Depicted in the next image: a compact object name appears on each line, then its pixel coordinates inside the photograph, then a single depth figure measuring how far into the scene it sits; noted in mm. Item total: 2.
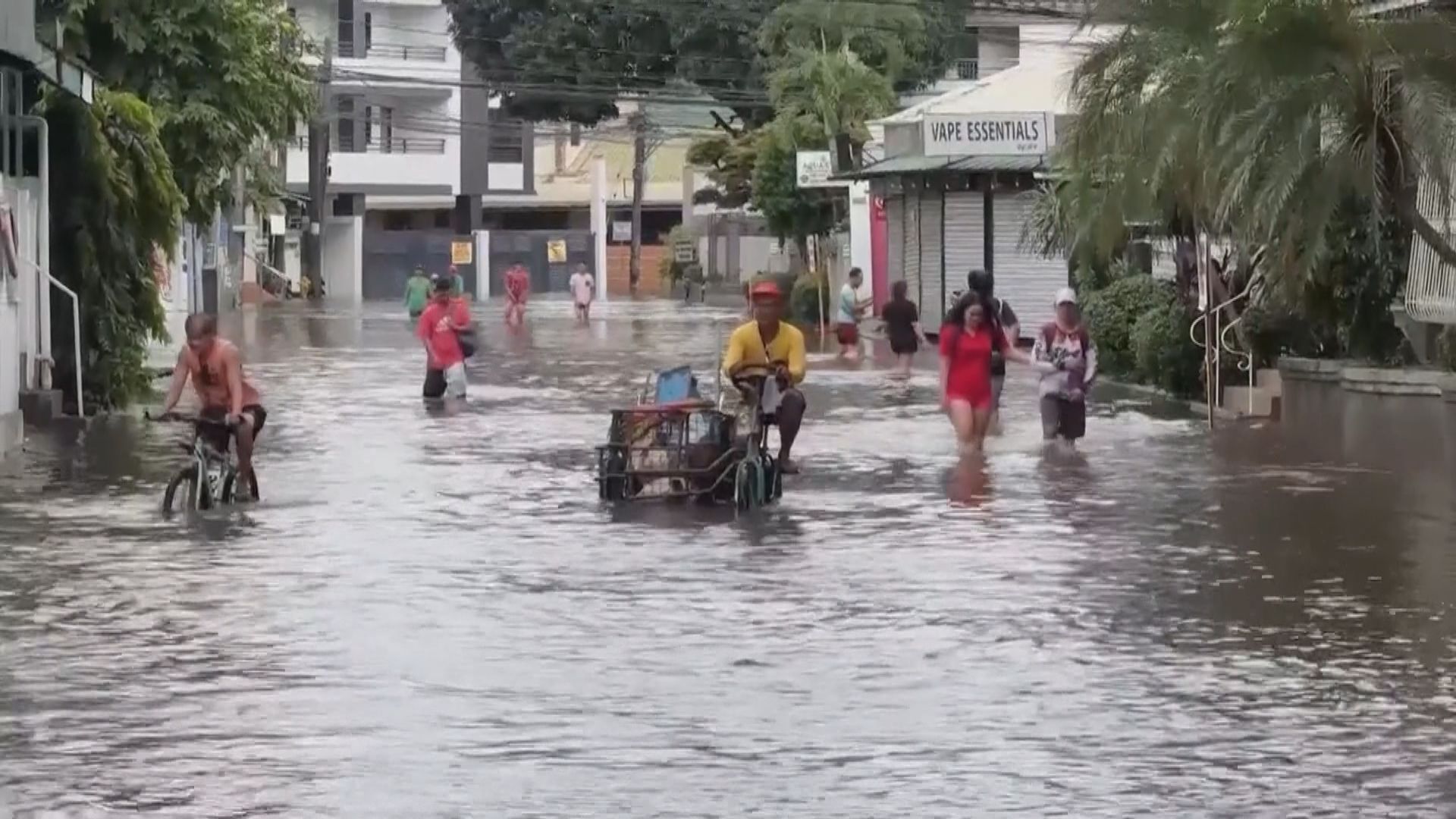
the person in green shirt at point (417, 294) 61281
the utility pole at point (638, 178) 89750
